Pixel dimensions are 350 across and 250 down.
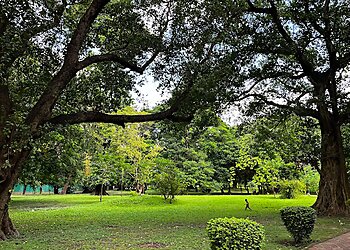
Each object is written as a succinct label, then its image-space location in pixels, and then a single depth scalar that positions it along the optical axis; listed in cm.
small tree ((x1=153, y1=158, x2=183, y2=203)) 2234
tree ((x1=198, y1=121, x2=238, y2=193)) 3628
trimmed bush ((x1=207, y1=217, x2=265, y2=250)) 547
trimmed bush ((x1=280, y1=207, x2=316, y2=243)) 788
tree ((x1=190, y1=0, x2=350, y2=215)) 1098
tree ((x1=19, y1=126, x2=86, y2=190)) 1411
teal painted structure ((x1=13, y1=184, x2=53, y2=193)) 4909
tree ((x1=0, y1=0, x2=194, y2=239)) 782
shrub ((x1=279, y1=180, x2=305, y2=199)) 2795
